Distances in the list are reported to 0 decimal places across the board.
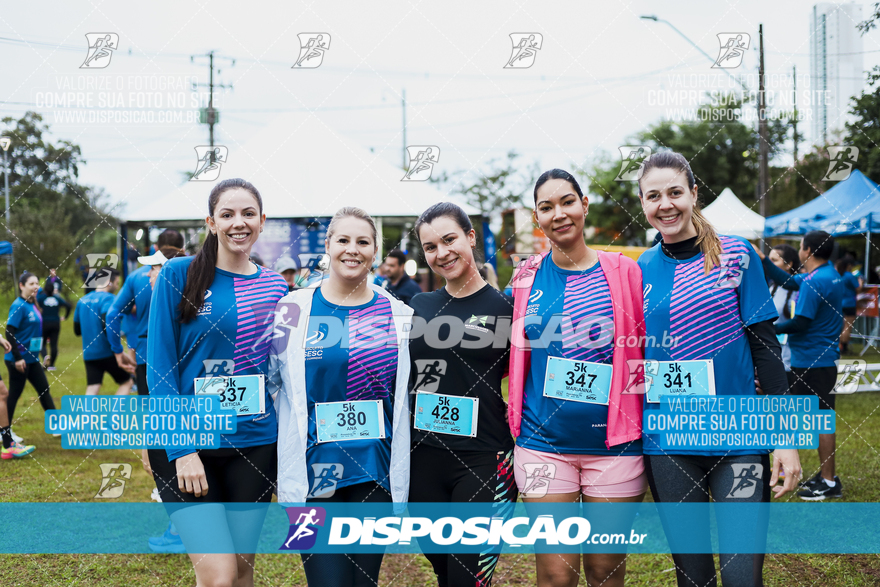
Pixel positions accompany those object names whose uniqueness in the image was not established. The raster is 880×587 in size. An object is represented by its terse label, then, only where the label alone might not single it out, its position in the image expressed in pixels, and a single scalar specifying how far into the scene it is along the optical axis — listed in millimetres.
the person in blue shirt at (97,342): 5906
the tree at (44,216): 6879
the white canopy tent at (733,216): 9012
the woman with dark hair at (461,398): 2209
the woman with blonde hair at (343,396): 2131
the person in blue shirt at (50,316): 9328
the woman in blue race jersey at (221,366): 2070
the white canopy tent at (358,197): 9195
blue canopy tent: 7322
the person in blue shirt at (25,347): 5723
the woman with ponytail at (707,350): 1988
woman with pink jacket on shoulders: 2111
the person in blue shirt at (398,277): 6211
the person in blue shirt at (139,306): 3850
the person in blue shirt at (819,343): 4385
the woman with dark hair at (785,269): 5320
